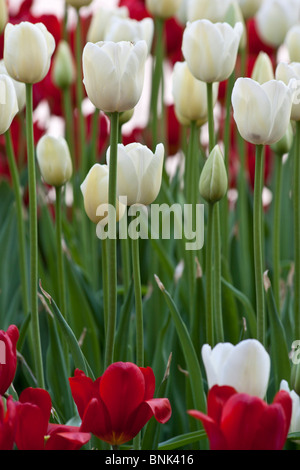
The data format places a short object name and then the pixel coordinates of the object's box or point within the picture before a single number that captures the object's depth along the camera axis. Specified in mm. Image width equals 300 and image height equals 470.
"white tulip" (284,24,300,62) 2580
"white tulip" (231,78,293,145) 2326
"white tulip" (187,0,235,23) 2638
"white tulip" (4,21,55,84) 2403
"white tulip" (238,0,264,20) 2789
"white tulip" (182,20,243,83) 2445
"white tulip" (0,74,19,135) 2374
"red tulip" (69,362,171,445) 2216
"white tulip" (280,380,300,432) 2250
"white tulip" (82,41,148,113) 2315
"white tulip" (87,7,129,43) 2799
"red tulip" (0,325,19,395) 2251
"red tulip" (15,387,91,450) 2190
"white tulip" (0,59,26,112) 2585
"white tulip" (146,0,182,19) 2790
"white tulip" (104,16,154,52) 2658
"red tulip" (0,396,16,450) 2172
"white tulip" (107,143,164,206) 2329
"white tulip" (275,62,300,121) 2433
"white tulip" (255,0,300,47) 2883
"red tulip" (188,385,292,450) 2153
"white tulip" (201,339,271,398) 2178
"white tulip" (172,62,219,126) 2575
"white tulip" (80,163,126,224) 2389
